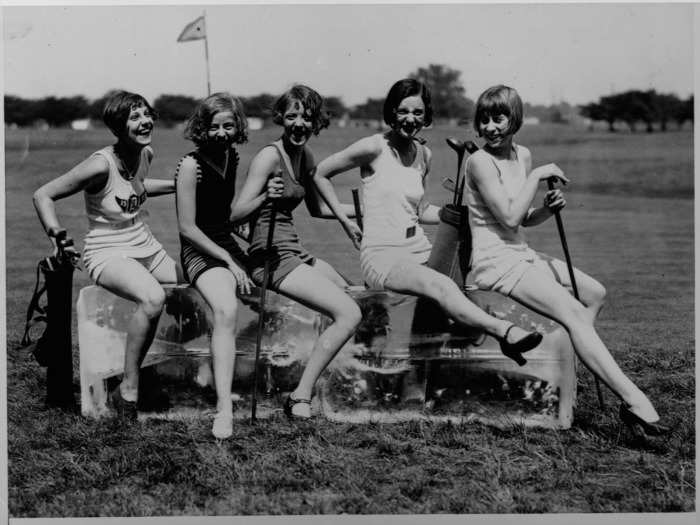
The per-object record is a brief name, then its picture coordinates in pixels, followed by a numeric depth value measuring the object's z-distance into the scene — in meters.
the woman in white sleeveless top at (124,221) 5.14
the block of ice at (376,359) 5.21
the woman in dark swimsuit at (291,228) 5.12
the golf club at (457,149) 5.34
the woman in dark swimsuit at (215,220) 5.10
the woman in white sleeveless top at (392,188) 5.20
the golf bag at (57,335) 5.36
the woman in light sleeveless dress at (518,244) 5.01
